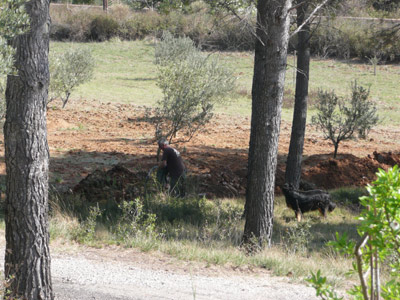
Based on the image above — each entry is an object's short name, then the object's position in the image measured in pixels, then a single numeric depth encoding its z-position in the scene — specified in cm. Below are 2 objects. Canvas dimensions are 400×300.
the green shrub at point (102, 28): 5138
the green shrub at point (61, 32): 5059
